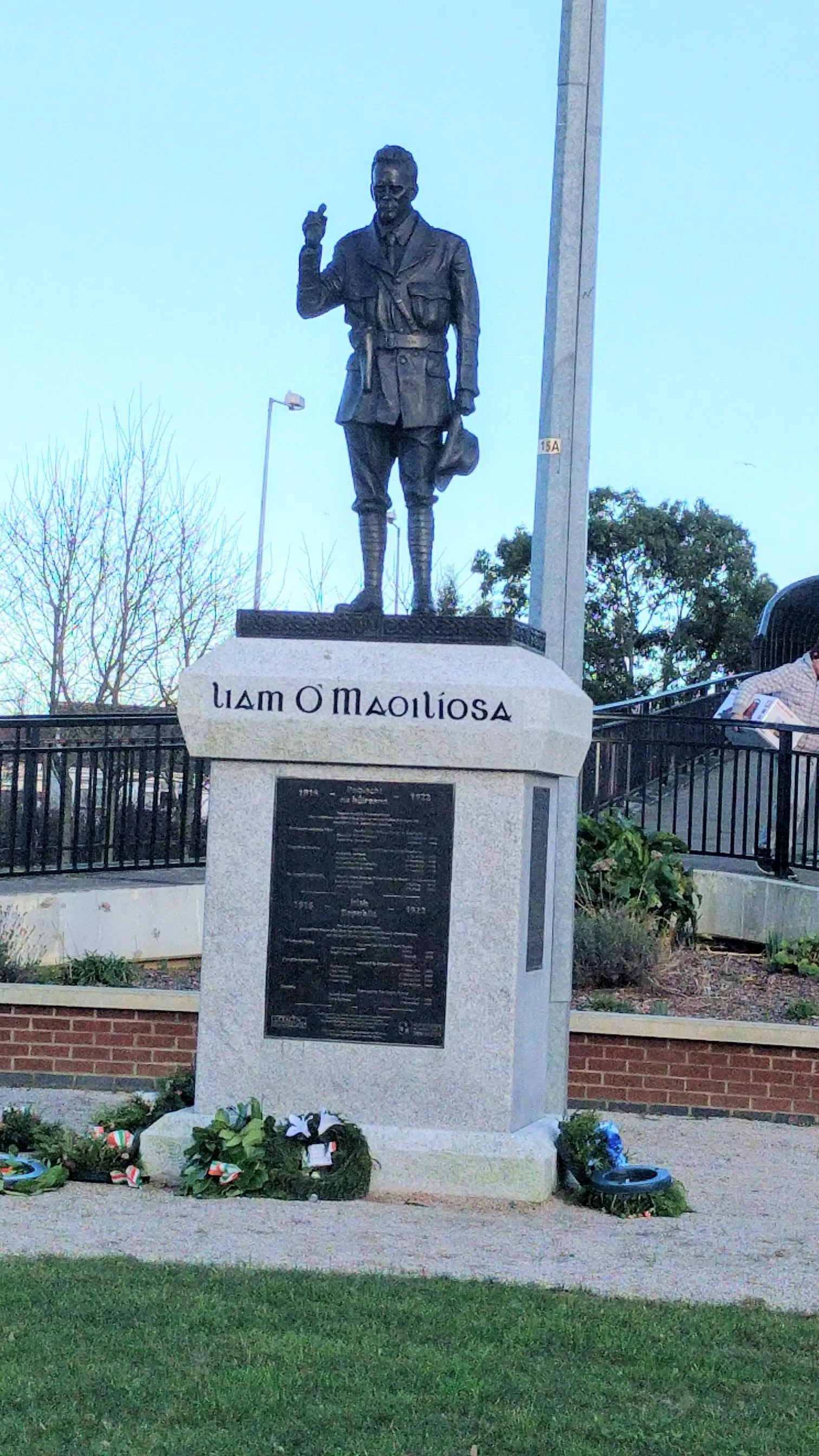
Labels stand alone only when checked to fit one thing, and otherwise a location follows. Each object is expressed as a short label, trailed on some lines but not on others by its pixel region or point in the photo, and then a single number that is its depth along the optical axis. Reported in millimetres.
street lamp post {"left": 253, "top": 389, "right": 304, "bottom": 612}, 38531
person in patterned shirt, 16812
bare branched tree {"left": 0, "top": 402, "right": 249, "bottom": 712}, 29078
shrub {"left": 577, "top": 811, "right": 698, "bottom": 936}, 11820
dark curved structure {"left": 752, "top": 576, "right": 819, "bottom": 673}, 24688
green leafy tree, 43562
